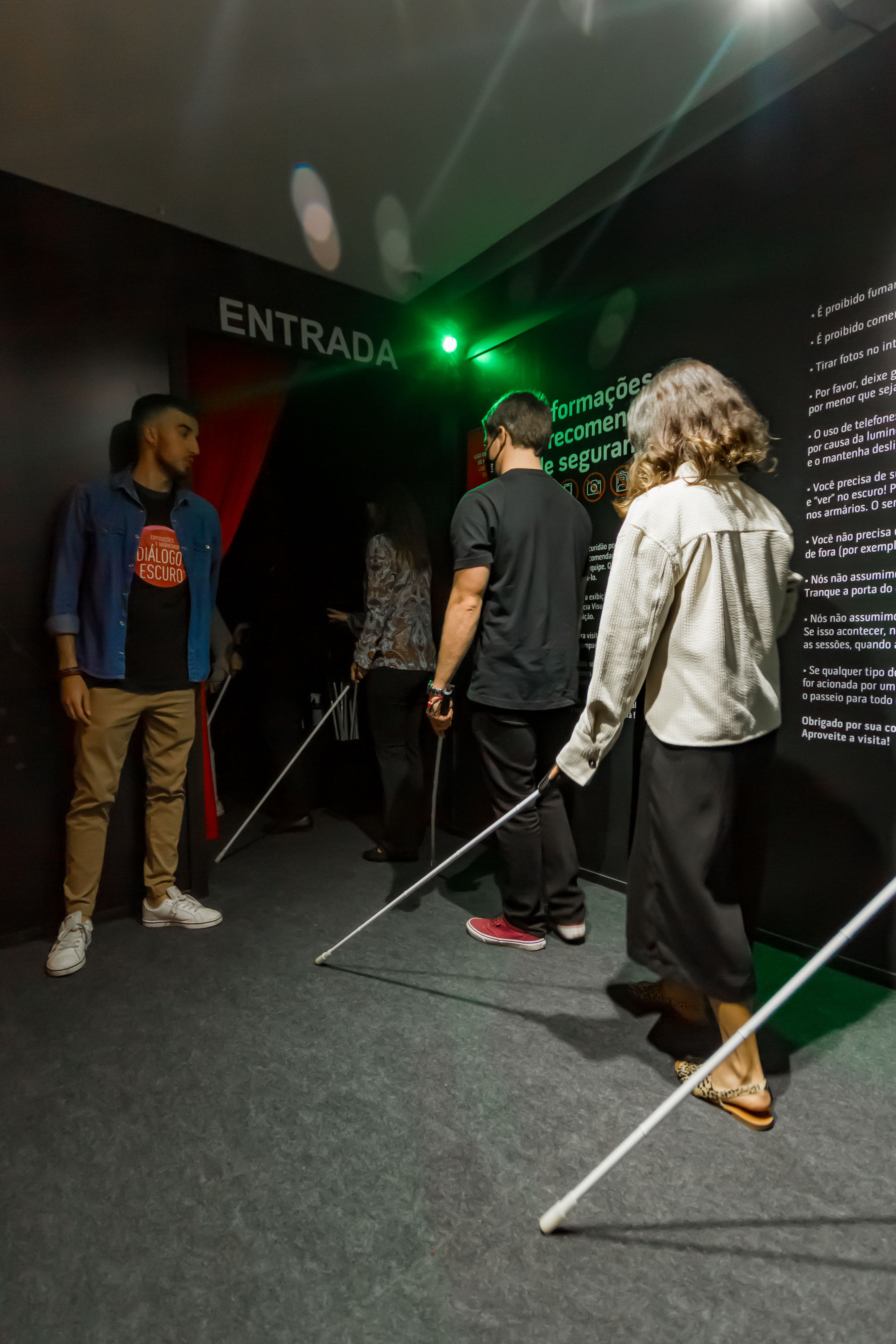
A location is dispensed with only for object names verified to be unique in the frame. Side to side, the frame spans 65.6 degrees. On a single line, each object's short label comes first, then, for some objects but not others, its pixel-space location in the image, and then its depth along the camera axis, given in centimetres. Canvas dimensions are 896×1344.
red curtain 355
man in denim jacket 237
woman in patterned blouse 302
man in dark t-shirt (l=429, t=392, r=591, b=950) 229
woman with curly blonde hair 147
